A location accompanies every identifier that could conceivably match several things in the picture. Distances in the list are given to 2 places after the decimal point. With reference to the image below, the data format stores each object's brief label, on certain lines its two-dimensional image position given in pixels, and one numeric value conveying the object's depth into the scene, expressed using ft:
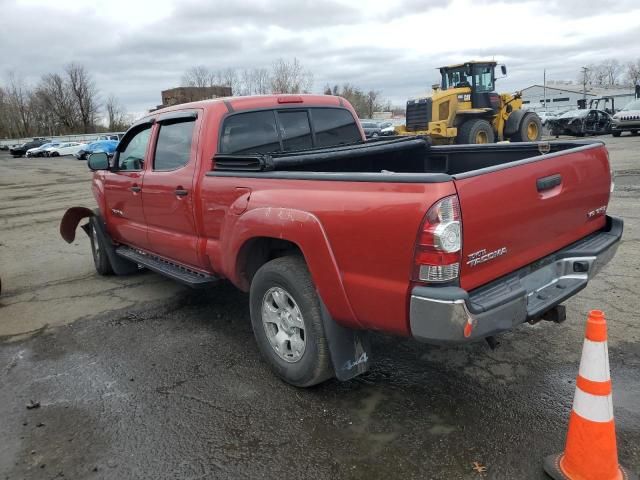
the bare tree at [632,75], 354.58
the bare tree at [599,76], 384.88
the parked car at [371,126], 111.24
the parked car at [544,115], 129.33
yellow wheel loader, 58.49
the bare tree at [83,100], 279.49
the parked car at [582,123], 99.55
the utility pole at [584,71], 296.30
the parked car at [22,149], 166.92
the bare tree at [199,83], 209.93
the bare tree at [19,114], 277.44
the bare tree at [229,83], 211.06
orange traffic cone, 7.84
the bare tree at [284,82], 190.89
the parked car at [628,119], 85.15
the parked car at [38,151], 155.53
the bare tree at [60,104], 276.21
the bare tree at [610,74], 400.88
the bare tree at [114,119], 291.17
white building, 257.92
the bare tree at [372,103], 293.94
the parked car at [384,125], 123.82
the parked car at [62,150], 153.07
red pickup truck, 8.49
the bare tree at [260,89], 206.40
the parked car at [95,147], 123.24
